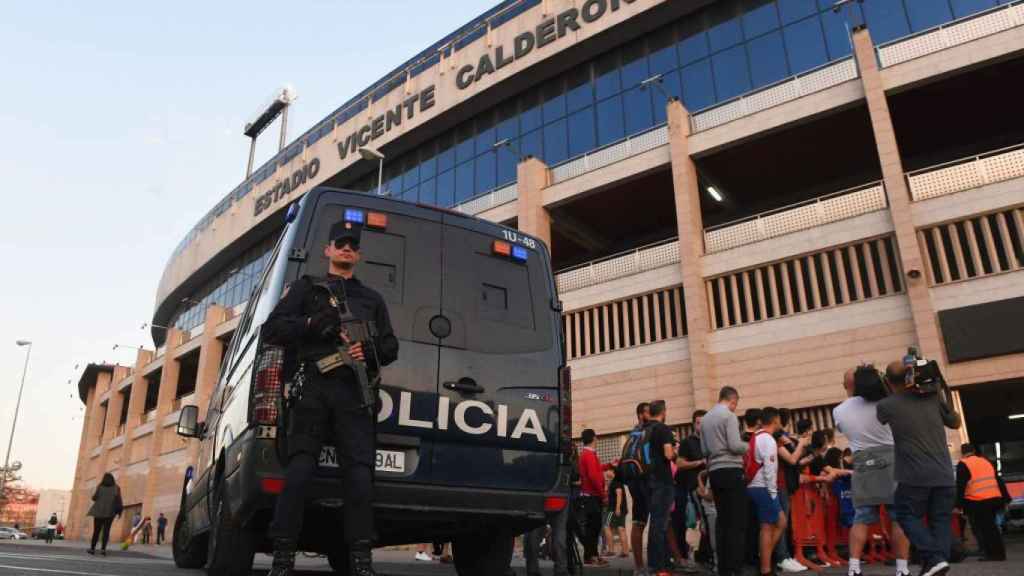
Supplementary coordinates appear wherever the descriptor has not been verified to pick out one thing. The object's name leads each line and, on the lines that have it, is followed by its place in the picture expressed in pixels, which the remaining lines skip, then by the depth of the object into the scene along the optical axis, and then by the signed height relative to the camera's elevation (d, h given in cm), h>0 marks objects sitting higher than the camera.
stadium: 1628 +1043
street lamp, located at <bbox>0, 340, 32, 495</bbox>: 4731 +684
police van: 382 +68
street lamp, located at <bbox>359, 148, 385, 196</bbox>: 1900 +986
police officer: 320 +51
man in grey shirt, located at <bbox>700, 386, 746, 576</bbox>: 593 +24
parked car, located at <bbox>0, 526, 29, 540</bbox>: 4662 -38
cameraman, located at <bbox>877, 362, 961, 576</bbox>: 473 +25
